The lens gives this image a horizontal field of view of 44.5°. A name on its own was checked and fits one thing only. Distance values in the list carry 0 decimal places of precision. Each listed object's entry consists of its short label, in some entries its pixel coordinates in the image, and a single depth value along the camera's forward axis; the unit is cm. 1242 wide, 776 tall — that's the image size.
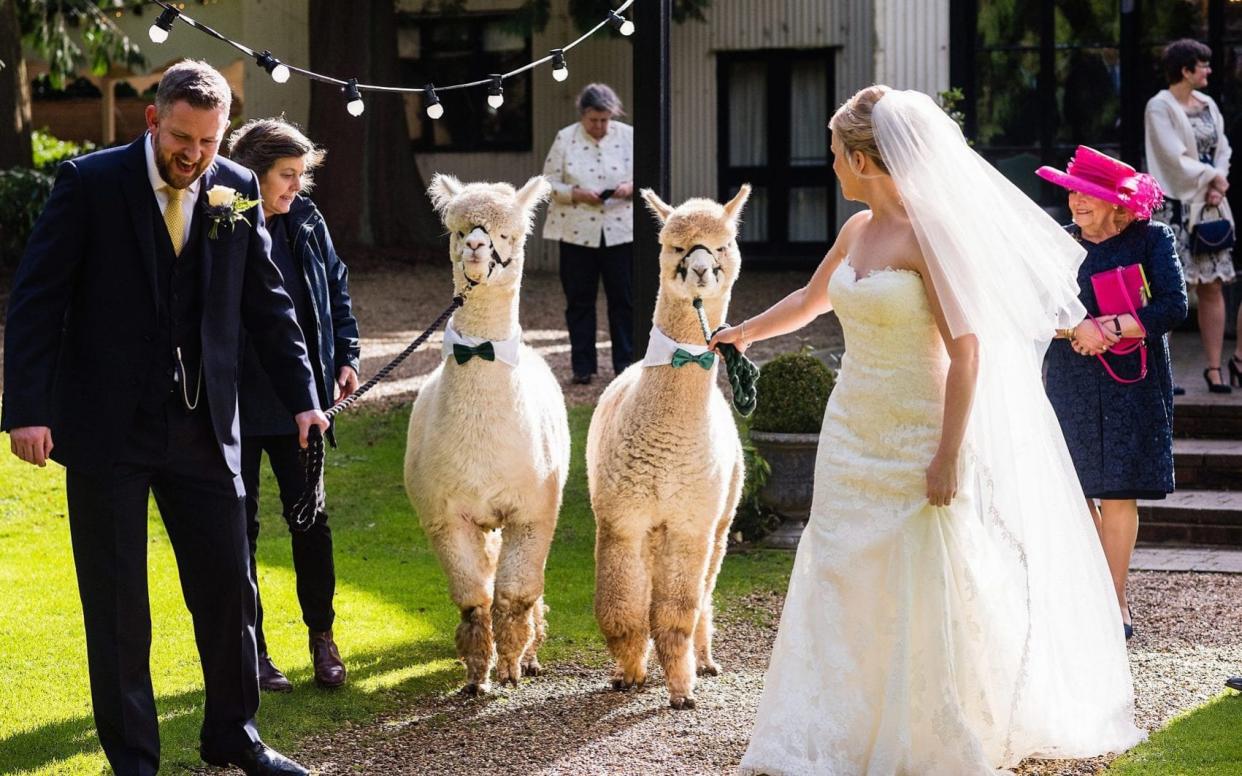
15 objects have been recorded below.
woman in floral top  1072
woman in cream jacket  948
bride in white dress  448
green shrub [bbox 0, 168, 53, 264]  1684
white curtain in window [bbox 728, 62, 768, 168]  1922
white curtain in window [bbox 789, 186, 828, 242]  1905
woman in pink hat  606
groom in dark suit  422
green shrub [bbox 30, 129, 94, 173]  2048
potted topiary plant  816
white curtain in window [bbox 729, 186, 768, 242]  1927
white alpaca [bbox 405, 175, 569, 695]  560
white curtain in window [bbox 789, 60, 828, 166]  1908
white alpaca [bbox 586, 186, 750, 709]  554
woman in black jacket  545
